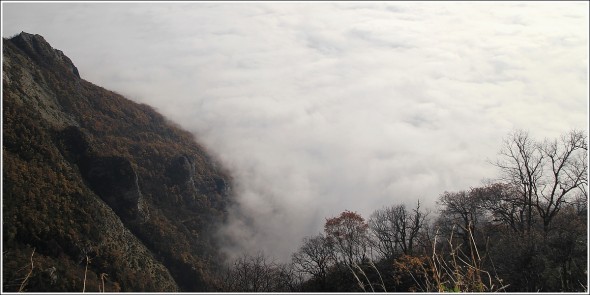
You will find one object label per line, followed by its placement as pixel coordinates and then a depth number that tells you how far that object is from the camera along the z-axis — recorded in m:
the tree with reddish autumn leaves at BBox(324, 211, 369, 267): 44.19
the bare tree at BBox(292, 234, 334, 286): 39.28
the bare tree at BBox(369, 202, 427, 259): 40.94
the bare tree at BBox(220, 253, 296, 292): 46.24
